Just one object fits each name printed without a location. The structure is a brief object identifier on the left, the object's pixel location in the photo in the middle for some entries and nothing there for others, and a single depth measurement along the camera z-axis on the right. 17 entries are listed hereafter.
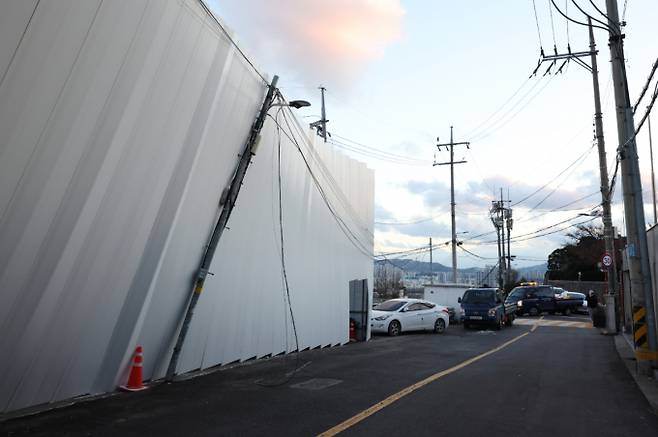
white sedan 19.27
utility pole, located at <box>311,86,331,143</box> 26.38
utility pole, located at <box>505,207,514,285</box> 53.71
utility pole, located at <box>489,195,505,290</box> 49.16
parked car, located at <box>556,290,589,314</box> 33.47
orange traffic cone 8.16
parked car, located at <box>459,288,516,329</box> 22.19
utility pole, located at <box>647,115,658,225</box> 17.82
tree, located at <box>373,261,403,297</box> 66.86
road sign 21.37
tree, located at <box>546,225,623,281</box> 56.41
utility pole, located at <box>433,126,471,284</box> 38.06
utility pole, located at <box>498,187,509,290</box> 50.96
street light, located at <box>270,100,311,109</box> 10.94
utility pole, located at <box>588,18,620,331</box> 21.48
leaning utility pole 9.06
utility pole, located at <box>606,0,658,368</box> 9.91
